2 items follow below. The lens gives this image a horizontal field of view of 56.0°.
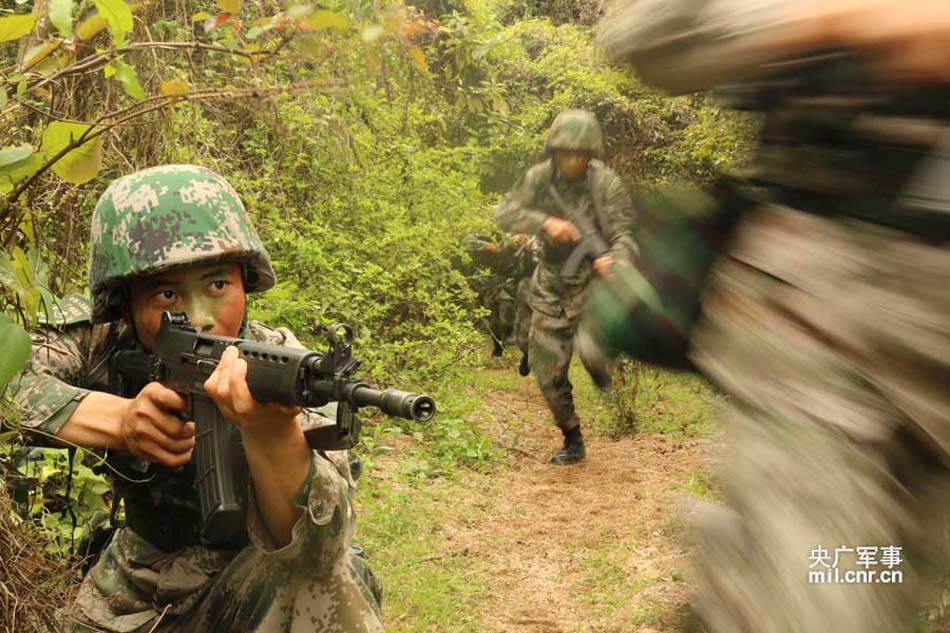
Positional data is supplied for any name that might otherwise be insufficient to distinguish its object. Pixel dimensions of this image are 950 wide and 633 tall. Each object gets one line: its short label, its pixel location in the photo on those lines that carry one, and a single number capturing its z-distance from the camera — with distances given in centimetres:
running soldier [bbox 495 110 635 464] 546
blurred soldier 66
